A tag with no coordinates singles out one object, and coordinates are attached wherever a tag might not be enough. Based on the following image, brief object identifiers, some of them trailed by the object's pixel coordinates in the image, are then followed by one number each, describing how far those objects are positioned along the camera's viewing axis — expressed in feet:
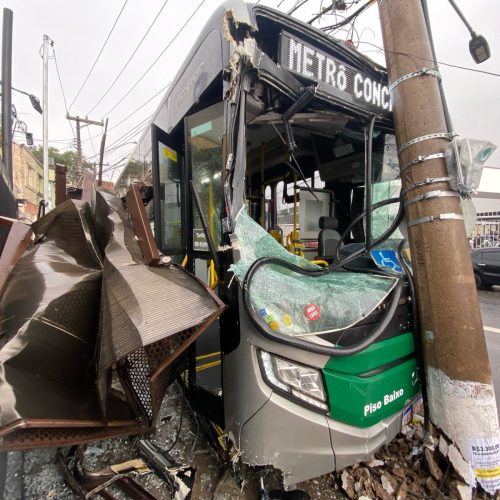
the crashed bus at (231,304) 4.50
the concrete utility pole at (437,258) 6.11
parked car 30.60
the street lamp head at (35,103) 40.14
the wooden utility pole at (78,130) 75.66
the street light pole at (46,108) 41.29
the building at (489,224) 55.26
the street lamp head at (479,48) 9.59
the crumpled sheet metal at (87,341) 3.96
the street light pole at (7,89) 19.40
